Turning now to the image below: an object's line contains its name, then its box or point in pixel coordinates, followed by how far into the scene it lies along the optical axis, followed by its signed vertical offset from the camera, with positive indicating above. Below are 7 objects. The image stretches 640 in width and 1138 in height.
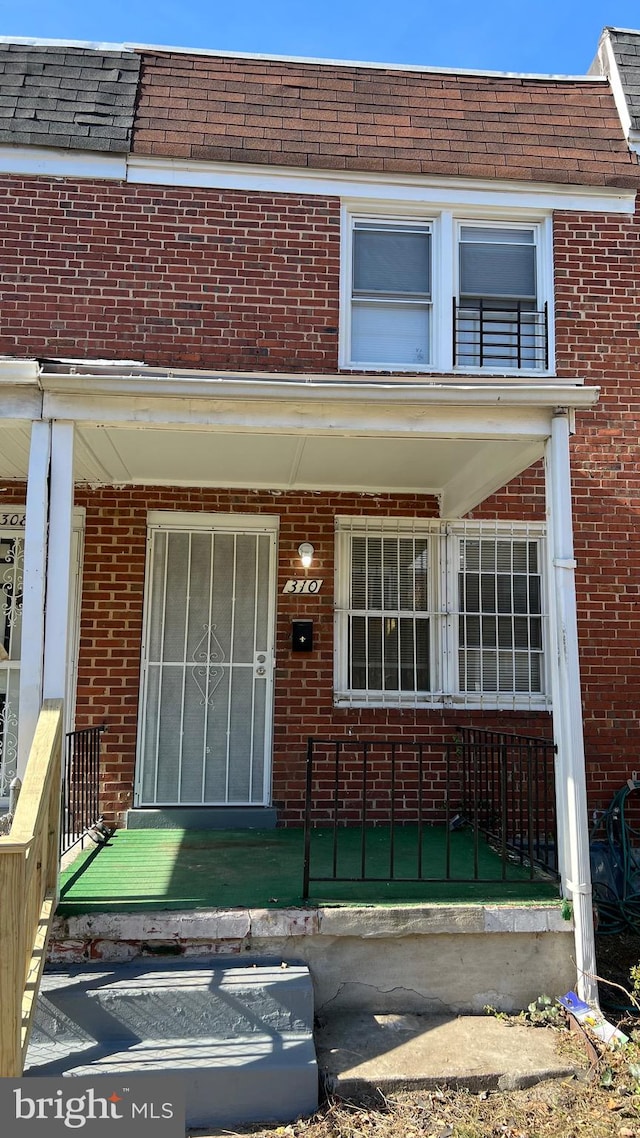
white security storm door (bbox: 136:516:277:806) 6.52 +0.09
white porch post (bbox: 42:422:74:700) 4.43 +0.60
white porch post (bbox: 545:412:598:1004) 4.45 -0.15
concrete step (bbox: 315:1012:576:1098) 3.78 -1.80
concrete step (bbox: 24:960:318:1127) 3.61 -1.65
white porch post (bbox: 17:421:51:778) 4.35 +0.47
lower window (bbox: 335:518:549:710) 6.73 +0.56
